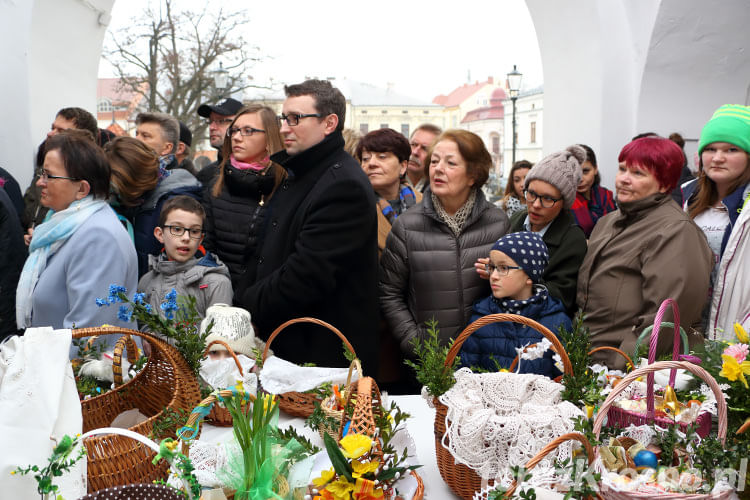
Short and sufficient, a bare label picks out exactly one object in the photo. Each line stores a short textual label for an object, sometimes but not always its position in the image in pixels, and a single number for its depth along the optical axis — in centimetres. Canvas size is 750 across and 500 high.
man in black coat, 255
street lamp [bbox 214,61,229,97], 1284
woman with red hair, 246
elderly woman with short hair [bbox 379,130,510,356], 286
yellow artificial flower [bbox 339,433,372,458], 135
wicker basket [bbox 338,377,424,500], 147
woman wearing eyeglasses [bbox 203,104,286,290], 318
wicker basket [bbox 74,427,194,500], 128
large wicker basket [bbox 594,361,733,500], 129
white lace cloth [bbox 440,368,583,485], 149
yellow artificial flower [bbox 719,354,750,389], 159
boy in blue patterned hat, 241
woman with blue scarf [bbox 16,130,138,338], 257
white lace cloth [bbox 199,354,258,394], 207
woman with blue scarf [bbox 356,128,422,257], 362
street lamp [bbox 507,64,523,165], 1458
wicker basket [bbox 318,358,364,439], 177
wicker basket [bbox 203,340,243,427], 202
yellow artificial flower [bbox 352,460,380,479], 136
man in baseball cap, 439
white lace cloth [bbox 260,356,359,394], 205
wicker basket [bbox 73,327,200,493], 153
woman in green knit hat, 262
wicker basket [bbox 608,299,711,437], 167
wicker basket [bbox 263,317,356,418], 204
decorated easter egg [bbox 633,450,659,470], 149
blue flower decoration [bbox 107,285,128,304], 181
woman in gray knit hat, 284
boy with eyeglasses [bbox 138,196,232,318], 293
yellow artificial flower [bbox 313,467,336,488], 139
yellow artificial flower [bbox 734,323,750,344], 171
